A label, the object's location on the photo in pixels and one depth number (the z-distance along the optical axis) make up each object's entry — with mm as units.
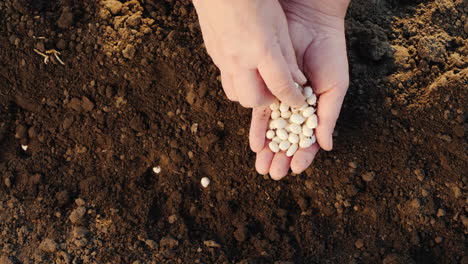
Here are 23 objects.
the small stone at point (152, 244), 696
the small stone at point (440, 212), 686
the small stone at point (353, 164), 698
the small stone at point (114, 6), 752
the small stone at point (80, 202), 722
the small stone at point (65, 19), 750
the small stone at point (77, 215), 712
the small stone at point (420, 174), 691
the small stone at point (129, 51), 731
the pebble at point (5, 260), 703
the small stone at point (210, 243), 694
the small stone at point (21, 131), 749
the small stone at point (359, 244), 690
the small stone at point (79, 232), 703
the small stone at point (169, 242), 696
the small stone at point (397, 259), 672
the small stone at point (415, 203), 687
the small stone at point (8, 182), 735
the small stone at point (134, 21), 740
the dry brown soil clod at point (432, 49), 719
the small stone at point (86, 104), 736
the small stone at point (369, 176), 697
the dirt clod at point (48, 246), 701
